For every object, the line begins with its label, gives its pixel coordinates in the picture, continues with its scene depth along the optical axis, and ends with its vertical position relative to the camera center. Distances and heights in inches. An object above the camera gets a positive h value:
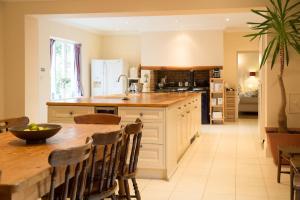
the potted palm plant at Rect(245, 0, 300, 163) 212.5 +27.7
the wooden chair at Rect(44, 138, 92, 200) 75.1 -15.4
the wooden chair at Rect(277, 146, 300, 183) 158.1 -26.2
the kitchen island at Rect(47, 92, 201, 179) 183.3 -14.4
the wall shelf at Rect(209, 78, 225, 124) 424.8 -9.4
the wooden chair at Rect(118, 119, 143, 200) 117.5 -21.0
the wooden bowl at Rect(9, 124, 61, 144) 100.0 -11.3
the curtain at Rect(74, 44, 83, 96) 429.1 +28.9
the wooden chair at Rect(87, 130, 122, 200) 96.9 -19.7
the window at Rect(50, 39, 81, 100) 390.6 +22.1
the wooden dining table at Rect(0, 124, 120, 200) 65.7 -14.7
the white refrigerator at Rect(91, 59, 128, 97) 456.4 +17.7
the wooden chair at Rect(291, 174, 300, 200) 116.9 -29.0
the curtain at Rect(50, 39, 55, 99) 376.6 +25.9
